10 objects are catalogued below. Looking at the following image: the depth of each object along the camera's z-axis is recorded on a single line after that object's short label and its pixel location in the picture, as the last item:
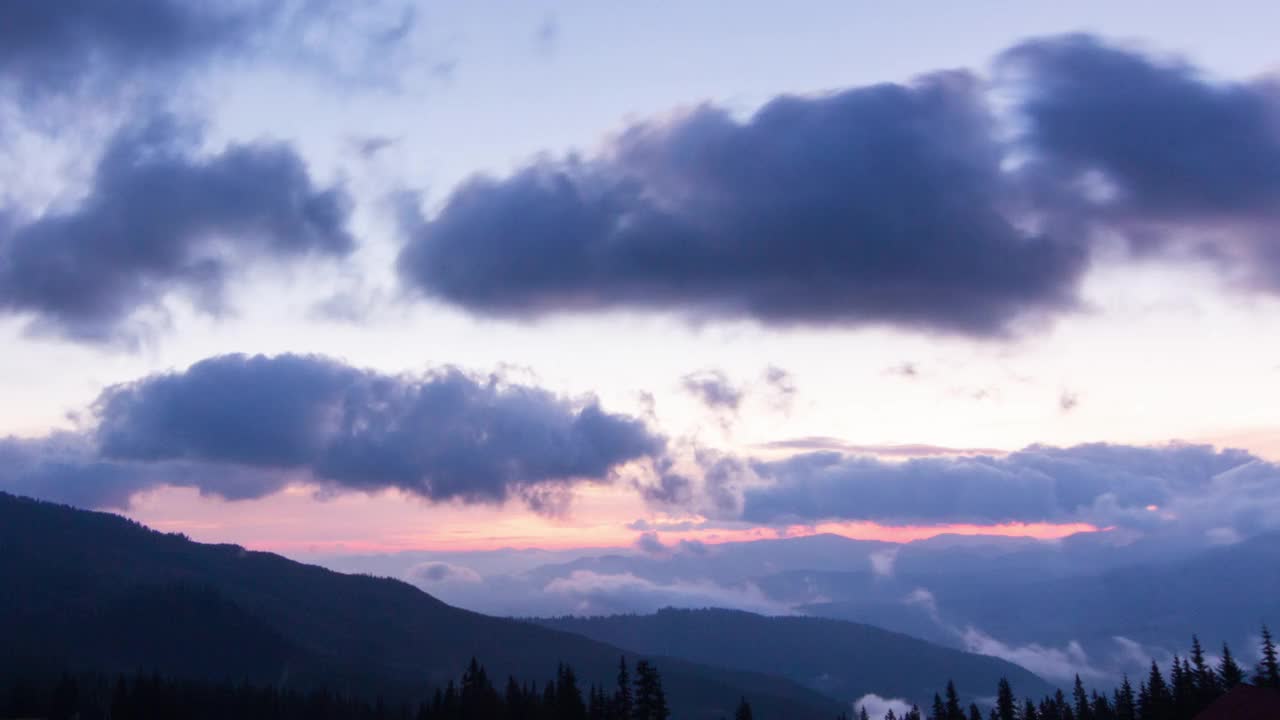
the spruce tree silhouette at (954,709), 167.40
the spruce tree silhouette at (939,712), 176.62
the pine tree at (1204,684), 158.48
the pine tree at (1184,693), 159.50
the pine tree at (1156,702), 165.12
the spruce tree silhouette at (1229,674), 168.62
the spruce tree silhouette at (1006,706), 181.00
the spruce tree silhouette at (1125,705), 175.98
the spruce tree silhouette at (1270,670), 165.04
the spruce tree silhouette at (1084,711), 188.38
